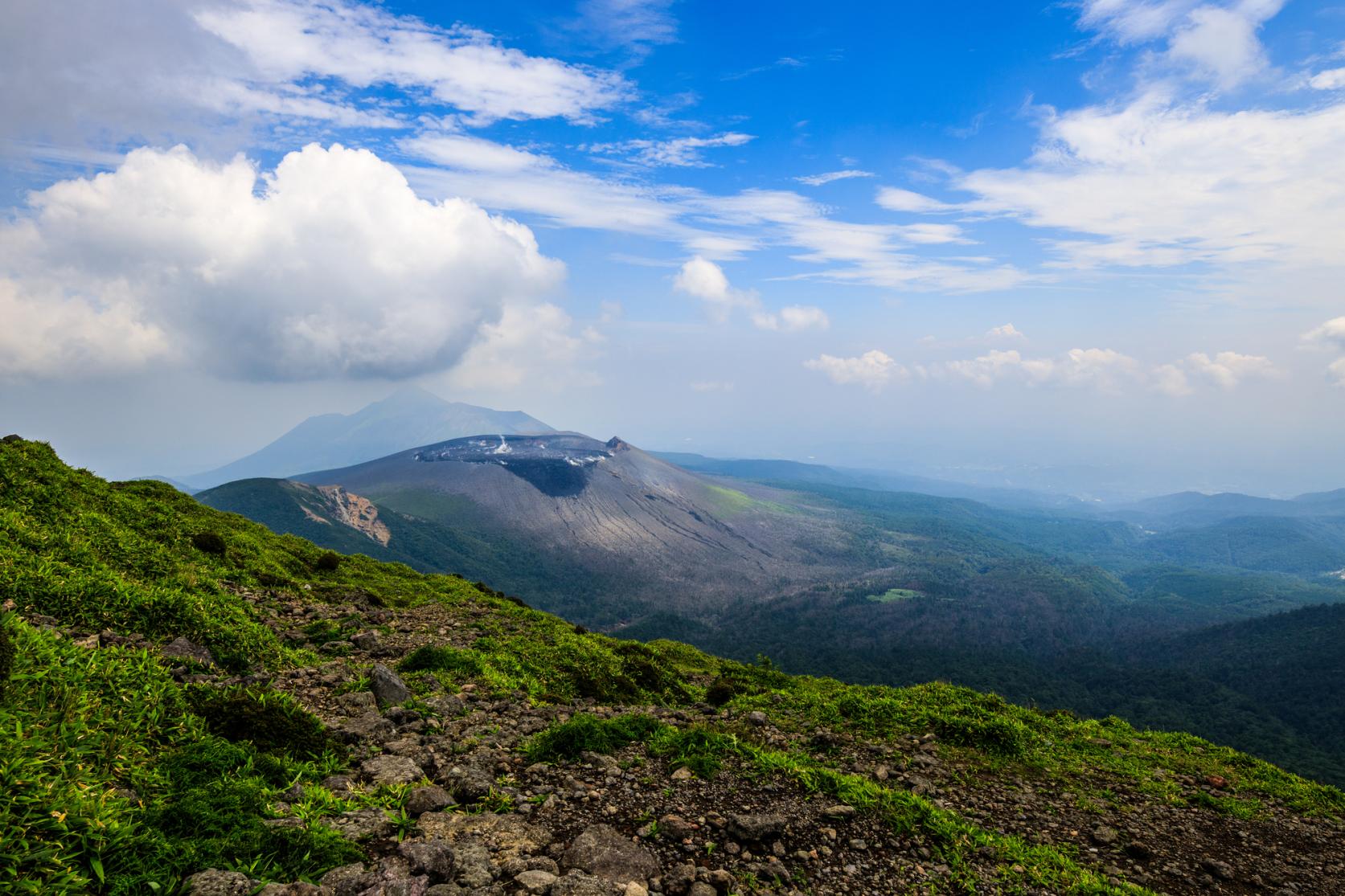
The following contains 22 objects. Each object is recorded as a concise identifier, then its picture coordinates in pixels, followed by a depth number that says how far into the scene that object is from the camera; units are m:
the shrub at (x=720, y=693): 14.76
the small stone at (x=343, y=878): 4.72
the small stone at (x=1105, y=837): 8.95
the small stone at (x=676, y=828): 6.80
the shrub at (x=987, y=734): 12.34
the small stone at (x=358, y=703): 9.02
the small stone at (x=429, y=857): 5.16
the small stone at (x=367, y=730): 8.00
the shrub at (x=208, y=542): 15.29
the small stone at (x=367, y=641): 13.09
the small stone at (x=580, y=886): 5.27
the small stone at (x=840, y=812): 7.70
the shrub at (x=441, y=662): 12.20
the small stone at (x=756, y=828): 6.89
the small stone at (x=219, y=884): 4.22
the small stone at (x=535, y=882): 5.26
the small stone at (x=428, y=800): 6.35
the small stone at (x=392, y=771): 6.95
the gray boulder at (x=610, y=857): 5.93
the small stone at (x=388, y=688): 9.73
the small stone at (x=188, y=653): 8.48
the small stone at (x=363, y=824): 5.56
